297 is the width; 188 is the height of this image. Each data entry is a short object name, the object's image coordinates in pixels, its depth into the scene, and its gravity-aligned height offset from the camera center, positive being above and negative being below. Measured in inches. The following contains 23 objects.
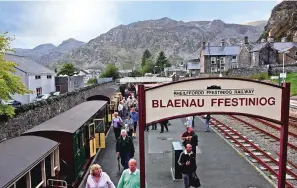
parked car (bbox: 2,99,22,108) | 1234.0 -116.6
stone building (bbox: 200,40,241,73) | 3021.7 +124.9
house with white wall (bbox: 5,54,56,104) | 1396.4 -23.7
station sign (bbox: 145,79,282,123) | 247.3 -21.9
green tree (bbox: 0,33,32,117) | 453.1 -14.9
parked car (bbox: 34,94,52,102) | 1433.1 -109.7
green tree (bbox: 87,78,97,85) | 3042.3 -93.7
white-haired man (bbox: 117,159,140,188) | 261.3 -87.9
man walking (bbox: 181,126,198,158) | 433.7 -91.8
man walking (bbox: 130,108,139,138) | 682.8 -96.7
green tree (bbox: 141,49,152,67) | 5523.6 +263.9
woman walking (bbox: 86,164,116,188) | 255.1 -86.9
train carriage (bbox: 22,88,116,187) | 400.2 -93.9
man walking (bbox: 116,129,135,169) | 413.7 -99.7
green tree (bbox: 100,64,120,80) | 3535.9 -10.1
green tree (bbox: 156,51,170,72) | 4891.7 +148.5
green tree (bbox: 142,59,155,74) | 4815.5 +57.5
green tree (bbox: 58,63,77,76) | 3132.4 +15.5
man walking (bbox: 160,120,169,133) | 774.5 -133.2
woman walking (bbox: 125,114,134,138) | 593.9 -100.9
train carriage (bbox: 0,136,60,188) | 253.8 -79.5
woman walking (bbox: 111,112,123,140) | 584.6 -96.6
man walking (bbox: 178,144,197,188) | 343.8 -98.9
